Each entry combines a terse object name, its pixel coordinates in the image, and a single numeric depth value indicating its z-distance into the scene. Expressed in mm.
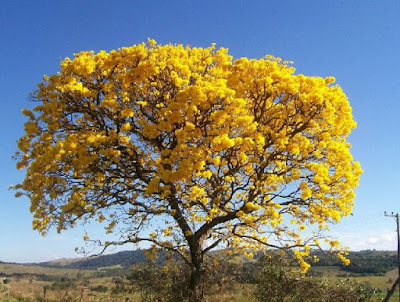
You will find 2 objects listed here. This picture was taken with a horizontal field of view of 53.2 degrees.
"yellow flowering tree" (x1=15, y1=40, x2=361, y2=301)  16875
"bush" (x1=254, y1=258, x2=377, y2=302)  18984
